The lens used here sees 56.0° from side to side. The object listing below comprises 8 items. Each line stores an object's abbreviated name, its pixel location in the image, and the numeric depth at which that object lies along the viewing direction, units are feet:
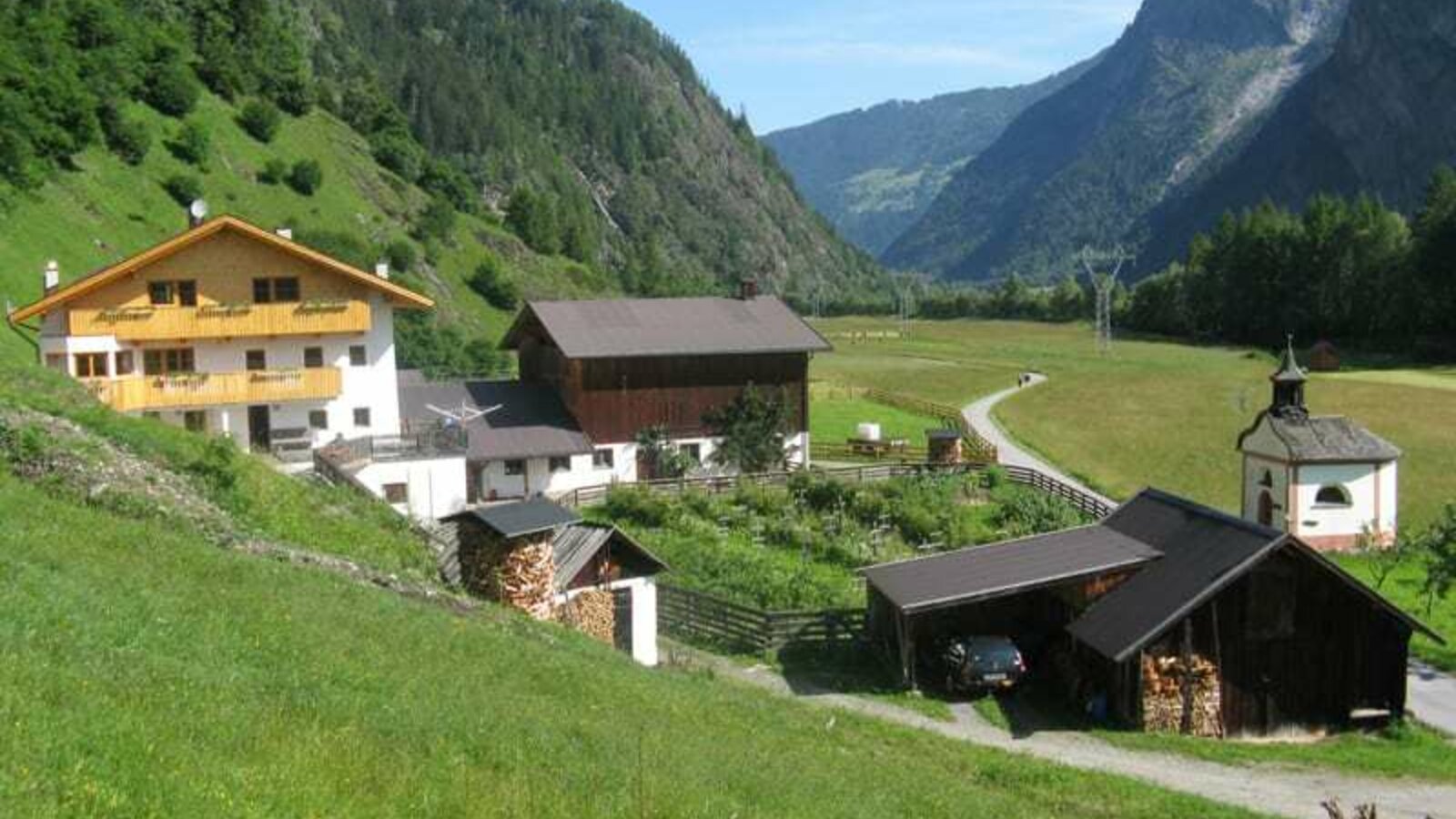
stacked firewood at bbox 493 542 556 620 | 77.97
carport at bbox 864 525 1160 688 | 92.32
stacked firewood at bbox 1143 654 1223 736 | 85.05
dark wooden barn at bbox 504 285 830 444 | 175.94
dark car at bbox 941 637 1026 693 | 89.86
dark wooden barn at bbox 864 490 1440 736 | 85.51
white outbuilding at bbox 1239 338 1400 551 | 144.46
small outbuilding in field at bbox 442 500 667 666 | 77.97
